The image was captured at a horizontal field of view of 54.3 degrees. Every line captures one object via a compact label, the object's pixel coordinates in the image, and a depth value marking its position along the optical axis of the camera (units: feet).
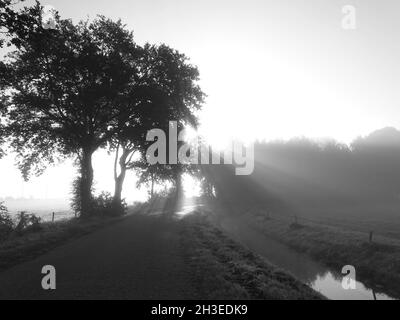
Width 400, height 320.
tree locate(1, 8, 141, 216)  111.55
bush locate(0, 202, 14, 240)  87.58
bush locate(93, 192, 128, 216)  129.49
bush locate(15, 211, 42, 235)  88.06
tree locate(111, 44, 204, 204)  121.49
